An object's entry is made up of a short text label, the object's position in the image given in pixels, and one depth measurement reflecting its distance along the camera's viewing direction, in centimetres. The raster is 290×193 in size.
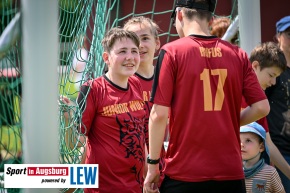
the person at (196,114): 639
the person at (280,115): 951
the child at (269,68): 861
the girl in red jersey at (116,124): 755
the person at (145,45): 861
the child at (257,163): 826
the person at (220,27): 1072
